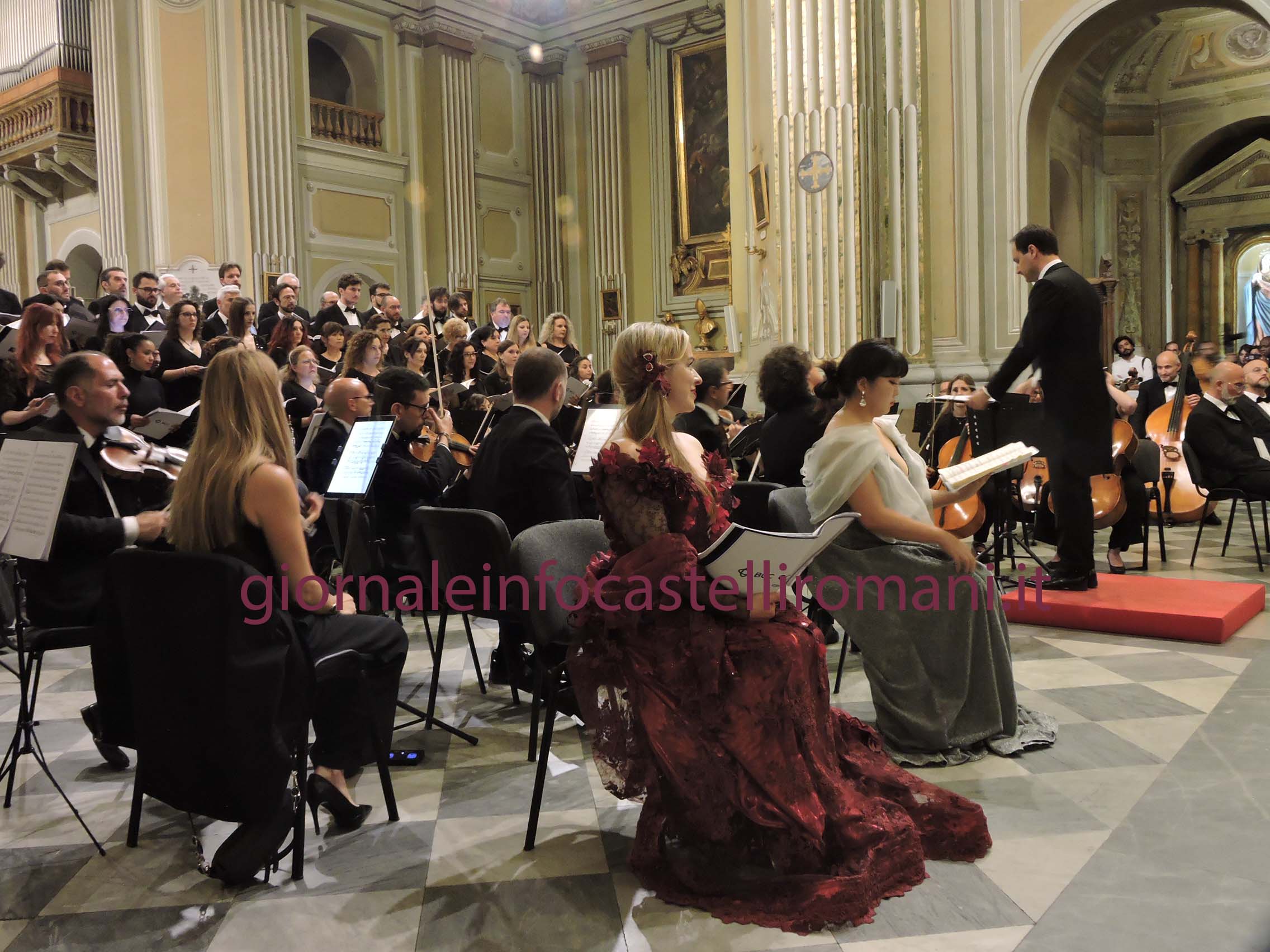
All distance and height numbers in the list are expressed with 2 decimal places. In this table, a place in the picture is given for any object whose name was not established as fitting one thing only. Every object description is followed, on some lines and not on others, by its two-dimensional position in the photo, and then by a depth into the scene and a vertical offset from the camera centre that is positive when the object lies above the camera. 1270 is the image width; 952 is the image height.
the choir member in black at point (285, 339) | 6.87 +0.67
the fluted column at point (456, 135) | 13.88 +4.08
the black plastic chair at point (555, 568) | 2.63 -0.37
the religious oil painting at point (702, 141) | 14.05 +3.95
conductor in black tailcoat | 4.73 +0.16
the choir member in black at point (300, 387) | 6.25 +0.32
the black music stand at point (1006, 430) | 5.07 -0.08
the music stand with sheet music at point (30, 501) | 2.74 -0.15
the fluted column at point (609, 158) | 14.81 +3.94
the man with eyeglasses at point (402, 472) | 4.55 -0.17
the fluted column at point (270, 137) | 11.56 +3.46
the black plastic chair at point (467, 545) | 3.13 -0.36
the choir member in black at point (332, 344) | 7.27 +0.66
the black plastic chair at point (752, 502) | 3.66 -0.28
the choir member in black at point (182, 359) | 6.43 +0.53
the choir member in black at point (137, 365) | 5.66 +0.44
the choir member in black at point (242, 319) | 6.80 +0.81
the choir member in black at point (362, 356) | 6.05 +0.47
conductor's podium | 4.43 -0.89
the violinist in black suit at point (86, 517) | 3.13 -0.23
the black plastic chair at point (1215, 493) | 5.86 -0.49
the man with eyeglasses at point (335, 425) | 4.90 +0.06
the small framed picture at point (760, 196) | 9.50 +2.14
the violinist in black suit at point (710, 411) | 4.81 +0.07
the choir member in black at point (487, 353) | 7.98 +0.61
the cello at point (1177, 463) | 6.45 -0.34
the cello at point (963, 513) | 5.55 -0.53
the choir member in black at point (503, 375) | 7.09 +0.40
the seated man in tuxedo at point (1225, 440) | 5.99 -0.19
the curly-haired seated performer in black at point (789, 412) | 4.58 +0.04
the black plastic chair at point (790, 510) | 3.37 -0.29
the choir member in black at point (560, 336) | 8.12 +0.75
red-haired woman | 5.19 +0.44
